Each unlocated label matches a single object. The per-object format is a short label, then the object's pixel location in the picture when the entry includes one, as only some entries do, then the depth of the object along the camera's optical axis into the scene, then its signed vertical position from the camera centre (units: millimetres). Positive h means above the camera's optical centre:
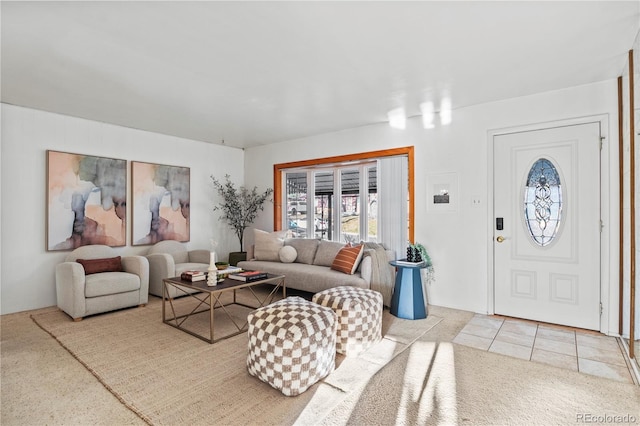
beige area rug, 2014 -1196
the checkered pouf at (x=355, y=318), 2816 -926
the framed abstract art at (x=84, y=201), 4219 +127
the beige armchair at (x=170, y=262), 4523 -750
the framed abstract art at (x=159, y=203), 5016 +120
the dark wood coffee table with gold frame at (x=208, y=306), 3138 -1127
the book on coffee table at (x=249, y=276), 3514 -703
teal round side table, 3779 -953
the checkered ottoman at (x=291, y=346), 2195 -921
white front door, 3373 -158
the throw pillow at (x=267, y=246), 5180 -553
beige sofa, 4074 -775
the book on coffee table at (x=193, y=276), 3504 -689
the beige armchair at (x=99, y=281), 3672 -817
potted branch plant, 6125 +113
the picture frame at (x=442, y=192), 4164 +227
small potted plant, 3956 -527
